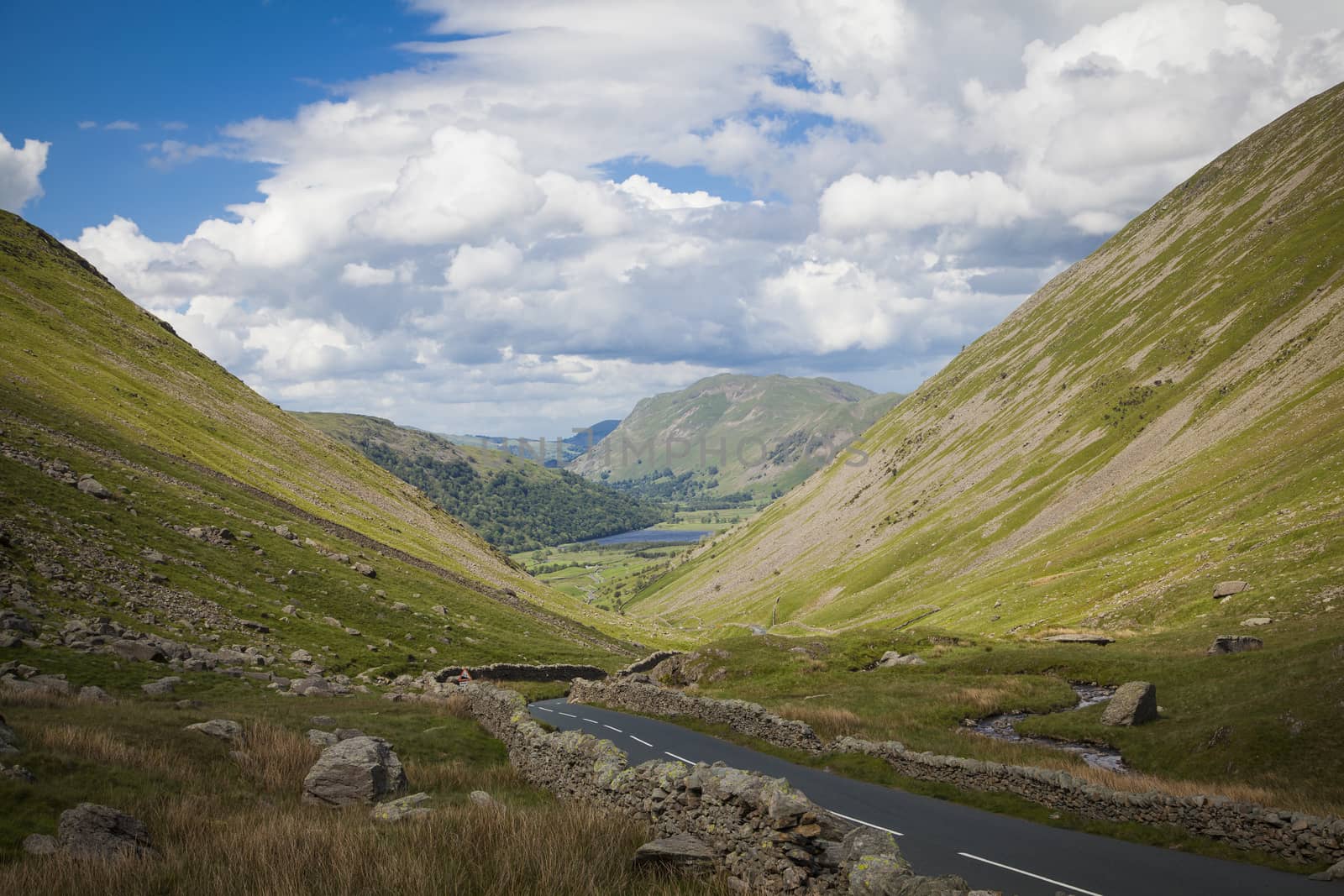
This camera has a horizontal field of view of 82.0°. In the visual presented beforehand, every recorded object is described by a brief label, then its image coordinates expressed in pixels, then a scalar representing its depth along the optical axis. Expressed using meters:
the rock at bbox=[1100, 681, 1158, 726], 37.84
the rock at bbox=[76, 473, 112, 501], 58.03
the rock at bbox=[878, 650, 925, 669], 65.44
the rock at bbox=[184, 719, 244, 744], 24.09
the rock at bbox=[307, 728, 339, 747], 26.31
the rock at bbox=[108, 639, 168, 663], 37.09
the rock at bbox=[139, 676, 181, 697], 31.39
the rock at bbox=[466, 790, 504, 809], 16.33
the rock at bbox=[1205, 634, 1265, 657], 43.97
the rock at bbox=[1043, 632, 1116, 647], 63.12
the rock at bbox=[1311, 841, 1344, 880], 19.36
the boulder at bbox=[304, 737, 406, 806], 20.03
